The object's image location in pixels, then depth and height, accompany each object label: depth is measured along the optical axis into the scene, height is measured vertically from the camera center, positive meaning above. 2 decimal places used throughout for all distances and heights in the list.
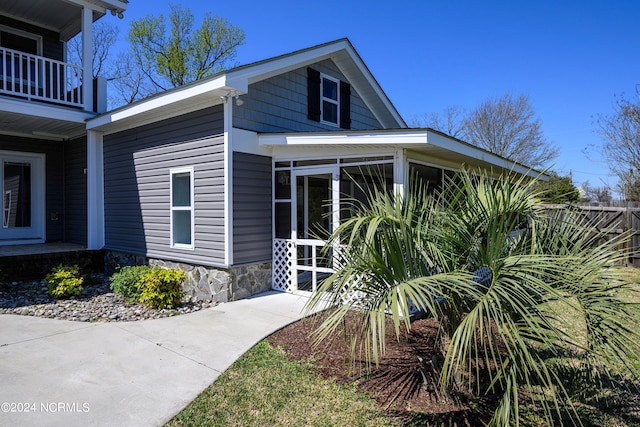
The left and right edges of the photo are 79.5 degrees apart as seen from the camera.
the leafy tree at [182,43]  21.42 +9.13
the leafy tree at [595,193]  19.52 +0.90
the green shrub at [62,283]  6.71 -1.40
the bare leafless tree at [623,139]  13.79 +2.55
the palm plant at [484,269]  2.42 -0.45
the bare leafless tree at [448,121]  25.94 +5.95
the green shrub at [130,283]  6.65 -1.39
